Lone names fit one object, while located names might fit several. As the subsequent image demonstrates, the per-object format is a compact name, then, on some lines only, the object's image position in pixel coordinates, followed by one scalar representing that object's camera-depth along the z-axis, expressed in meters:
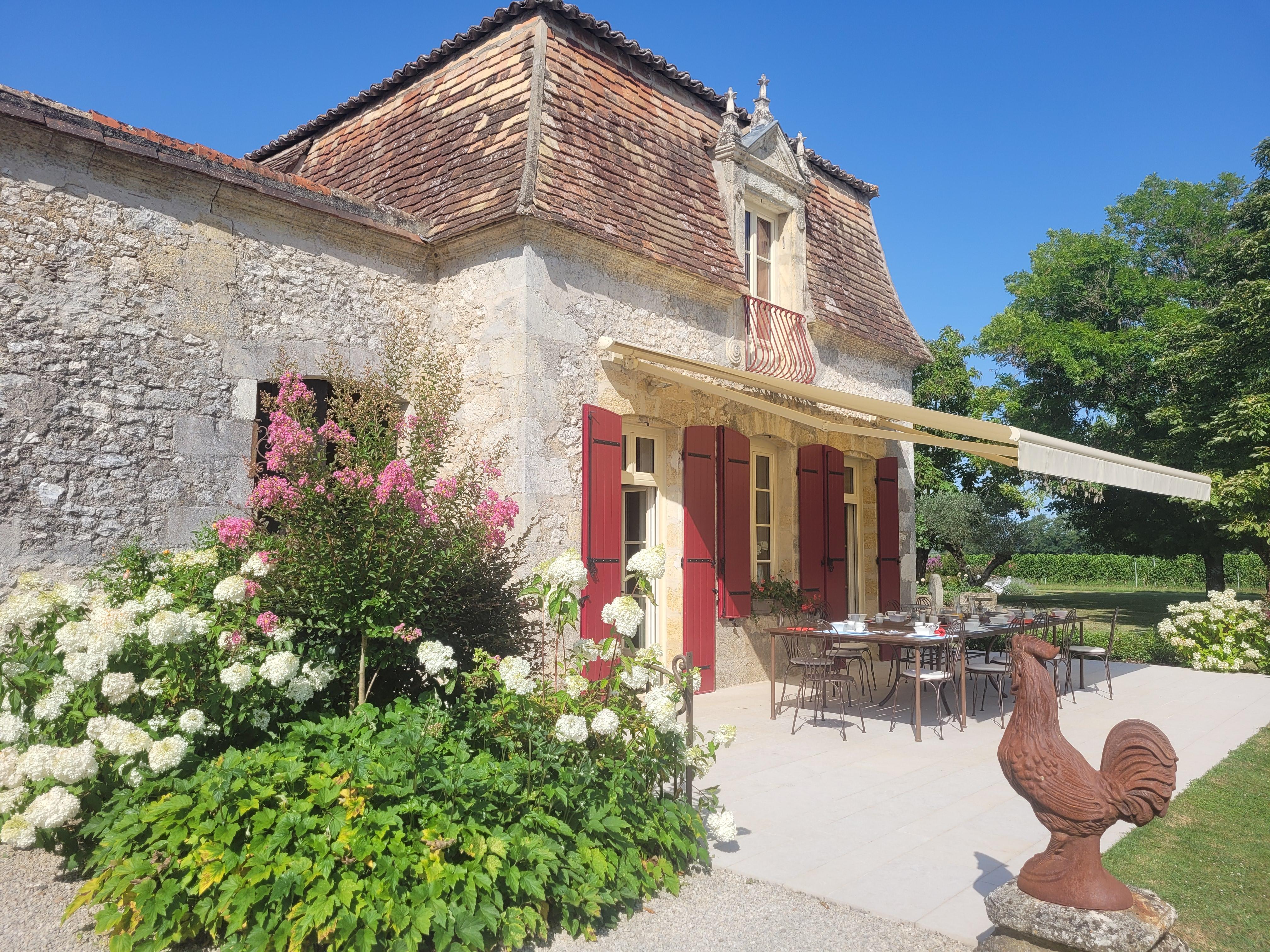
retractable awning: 5.64
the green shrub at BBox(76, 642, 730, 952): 2.74
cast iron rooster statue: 2.56
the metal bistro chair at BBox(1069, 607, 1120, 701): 8.19
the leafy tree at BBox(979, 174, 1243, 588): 17.73
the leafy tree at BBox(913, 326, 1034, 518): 18.72
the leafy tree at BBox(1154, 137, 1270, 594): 11.40
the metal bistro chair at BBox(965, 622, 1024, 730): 7.14
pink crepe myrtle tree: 3.90
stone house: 5.34
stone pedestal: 2.45
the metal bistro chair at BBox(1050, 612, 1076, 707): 7.78
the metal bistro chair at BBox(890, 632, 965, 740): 6.50
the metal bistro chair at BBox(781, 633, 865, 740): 6.67
